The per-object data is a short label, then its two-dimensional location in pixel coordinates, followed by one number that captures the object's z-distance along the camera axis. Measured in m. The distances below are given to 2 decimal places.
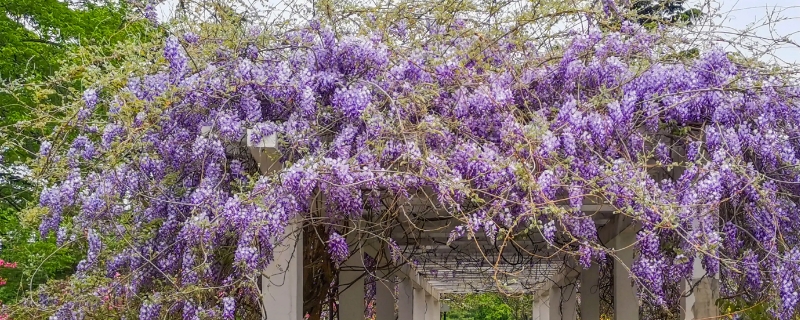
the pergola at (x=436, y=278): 3.39
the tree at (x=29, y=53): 10.34
